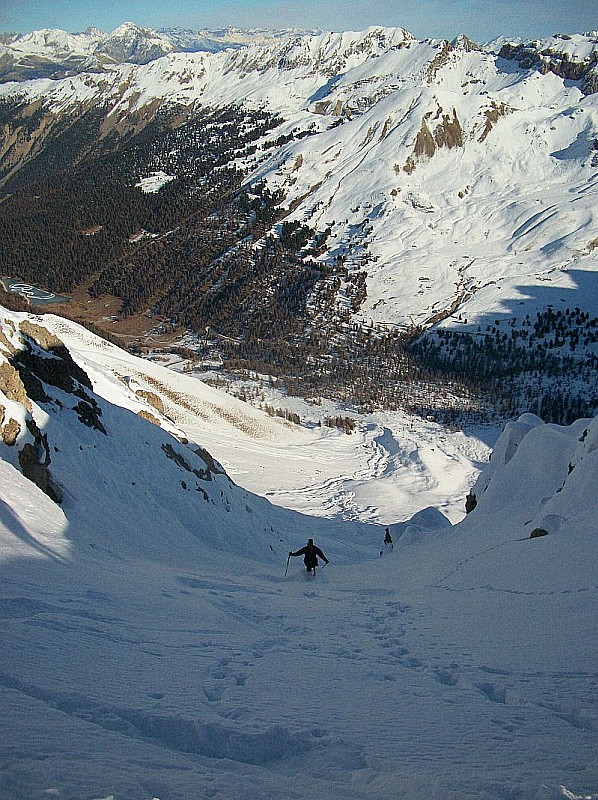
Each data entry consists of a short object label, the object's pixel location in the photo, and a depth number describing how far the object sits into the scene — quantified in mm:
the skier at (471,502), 30067
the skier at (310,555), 17036
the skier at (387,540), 31044
